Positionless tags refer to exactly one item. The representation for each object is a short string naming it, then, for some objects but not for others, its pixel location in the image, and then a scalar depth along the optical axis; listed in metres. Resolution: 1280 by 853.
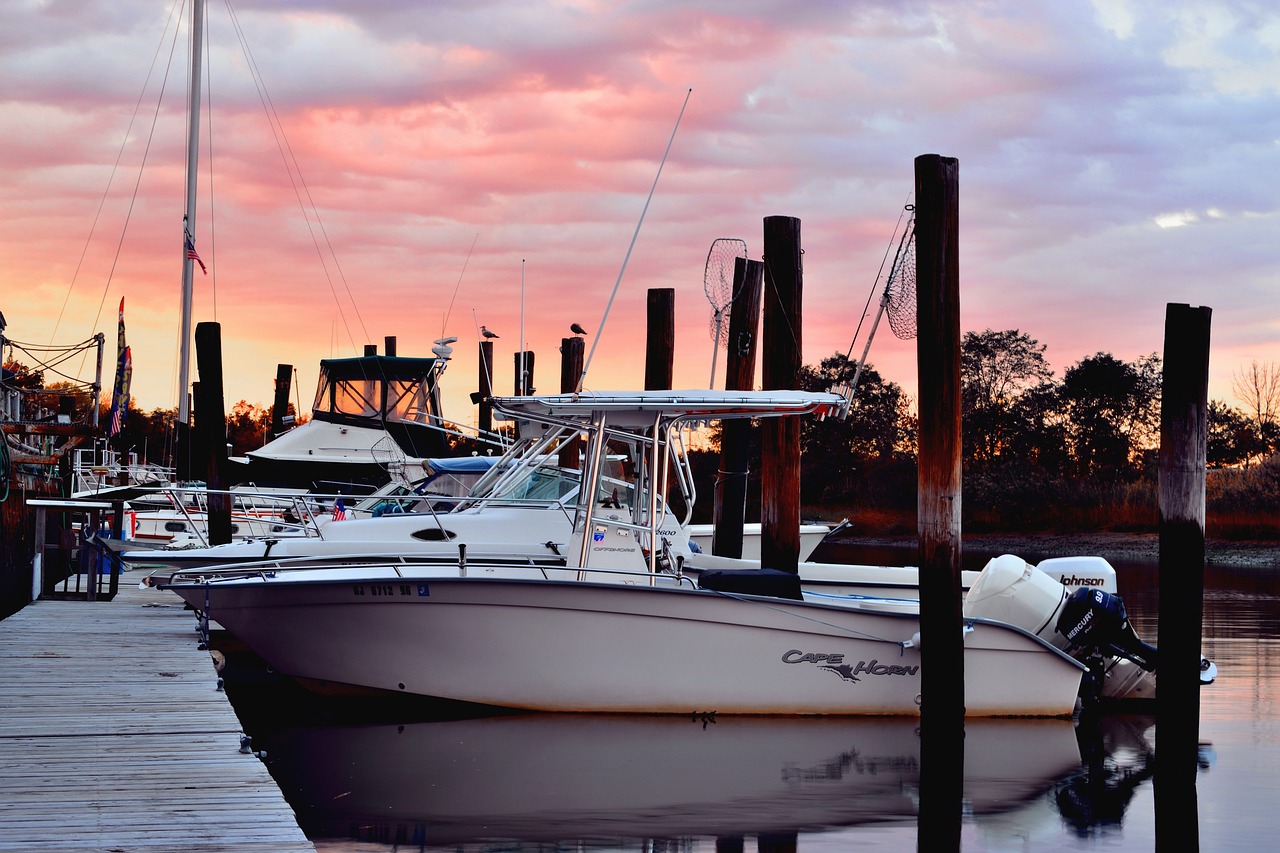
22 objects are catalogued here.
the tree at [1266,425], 51.03
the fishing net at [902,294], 11.48
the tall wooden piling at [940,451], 10.22
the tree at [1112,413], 52.84
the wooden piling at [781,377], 14.43
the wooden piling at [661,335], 17.28
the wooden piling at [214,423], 16.11
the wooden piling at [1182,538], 10.37
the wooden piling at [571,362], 20.92
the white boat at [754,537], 19.78
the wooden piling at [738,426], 16.30
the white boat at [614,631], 10.56
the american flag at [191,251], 23.94
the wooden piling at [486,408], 29.38
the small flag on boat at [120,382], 22.66
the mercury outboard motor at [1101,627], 11.63
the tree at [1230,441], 50.72
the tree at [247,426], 79.26
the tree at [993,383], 55.34
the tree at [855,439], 56.62
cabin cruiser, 27.08
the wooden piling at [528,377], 15.34
